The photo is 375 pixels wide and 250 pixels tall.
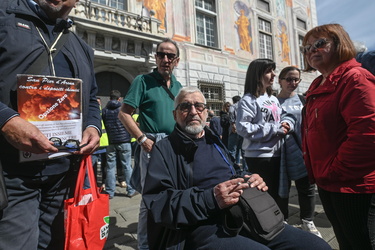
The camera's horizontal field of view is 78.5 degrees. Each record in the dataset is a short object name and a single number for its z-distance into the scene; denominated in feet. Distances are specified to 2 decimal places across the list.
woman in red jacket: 4.55
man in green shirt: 6.91
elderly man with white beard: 4.60
